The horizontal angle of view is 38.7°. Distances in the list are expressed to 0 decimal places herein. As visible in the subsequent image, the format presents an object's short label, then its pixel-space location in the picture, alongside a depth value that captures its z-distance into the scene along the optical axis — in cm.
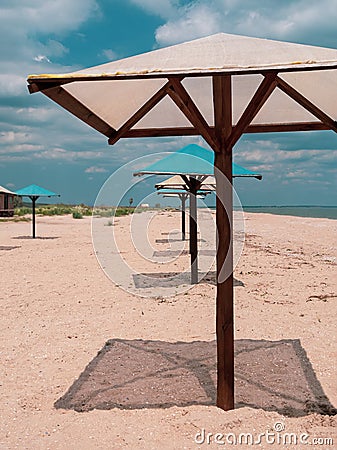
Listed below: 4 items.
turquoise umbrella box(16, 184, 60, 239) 1774
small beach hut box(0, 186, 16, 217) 3403
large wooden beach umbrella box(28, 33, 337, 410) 261
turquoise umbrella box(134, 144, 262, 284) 756
